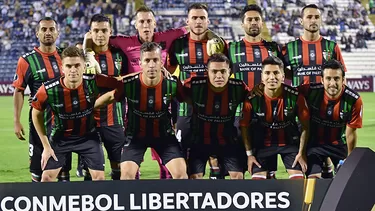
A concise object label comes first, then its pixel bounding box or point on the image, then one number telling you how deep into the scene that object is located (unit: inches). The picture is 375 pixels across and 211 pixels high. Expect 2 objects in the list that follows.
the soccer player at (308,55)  225.3
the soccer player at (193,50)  216.4
